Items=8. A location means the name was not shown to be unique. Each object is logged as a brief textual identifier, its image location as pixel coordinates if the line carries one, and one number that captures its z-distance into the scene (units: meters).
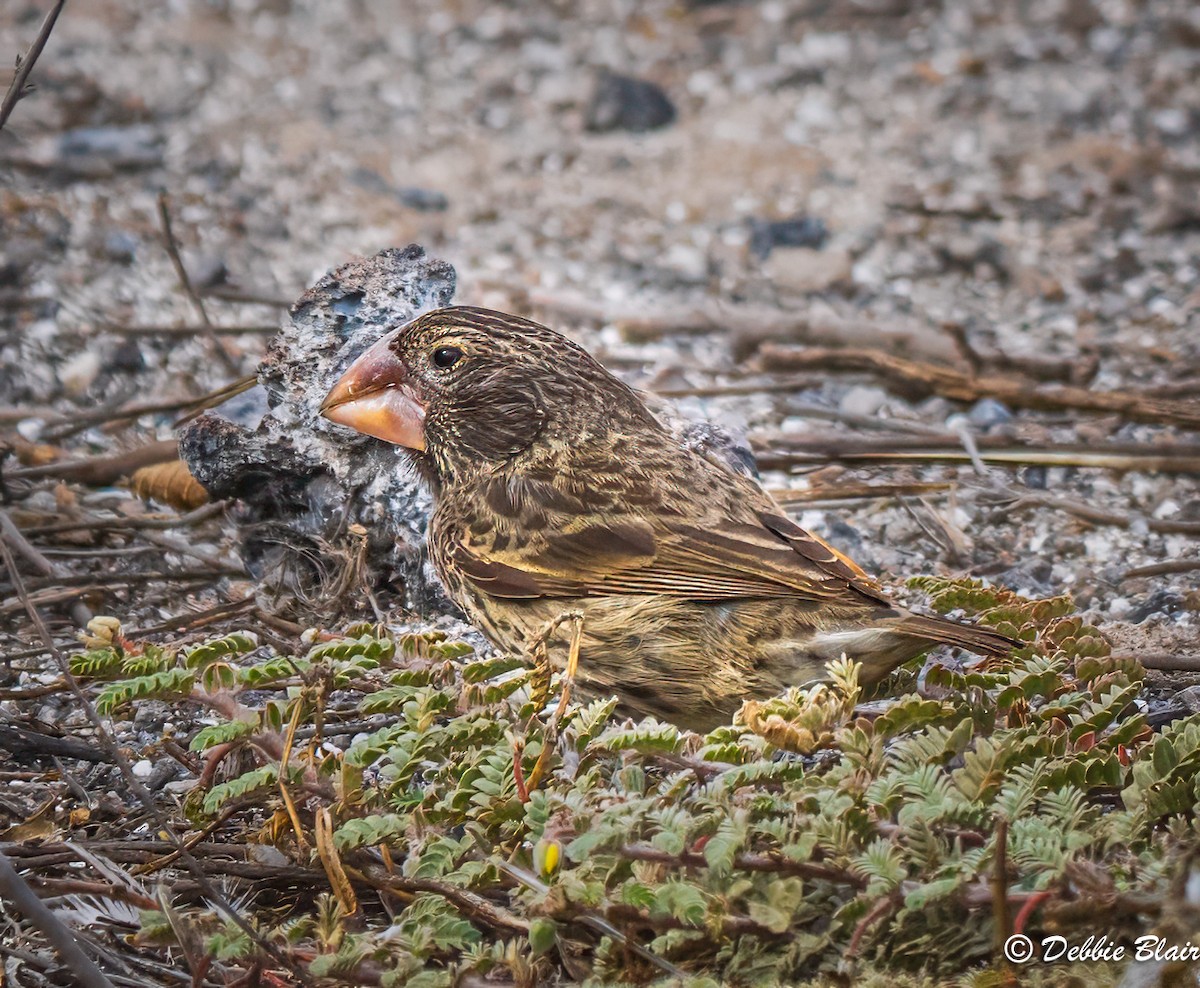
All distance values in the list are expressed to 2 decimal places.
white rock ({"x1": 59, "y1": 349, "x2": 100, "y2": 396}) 10.97
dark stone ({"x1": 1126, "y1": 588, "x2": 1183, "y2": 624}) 8.22
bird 6.48
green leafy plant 4.61
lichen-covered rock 7.84
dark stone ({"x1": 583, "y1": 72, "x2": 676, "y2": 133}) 15.39
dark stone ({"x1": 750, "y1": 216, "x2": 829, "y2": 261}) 13.84
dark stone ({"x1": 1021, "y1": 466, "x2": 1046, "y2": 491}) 10.02
